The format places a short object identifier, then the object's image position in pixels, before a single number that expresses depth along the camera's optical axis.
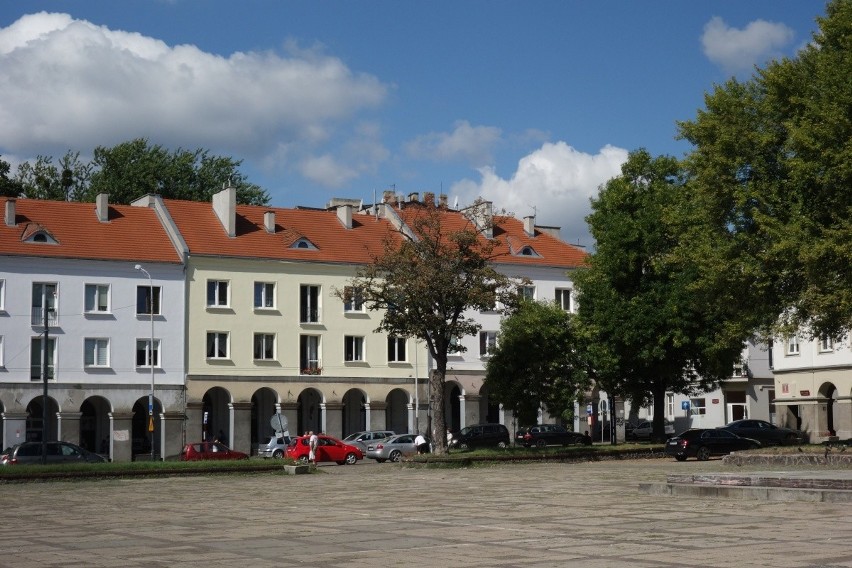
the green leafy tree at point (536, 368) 59.69
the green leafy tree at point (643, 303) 59.12
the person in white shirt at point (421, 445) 61.59
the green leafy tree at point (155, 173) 90.88
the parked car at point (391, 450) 62.09
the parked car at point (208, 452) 56.12
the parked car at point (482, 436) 67.69
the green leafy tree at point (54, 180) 92.75
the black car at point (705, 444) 53.03
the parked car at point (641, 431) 88.78
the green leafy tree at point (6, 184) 84.44
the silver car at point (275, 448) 64.06
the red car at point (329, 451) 59.28
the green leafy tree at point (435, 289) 51.69
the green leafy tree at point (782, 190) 40.44
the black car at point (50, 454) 50.06
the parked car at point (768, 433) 61.66
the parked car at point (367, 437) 64.88
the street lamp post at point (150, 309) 65.21
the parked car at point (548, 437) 68.19
